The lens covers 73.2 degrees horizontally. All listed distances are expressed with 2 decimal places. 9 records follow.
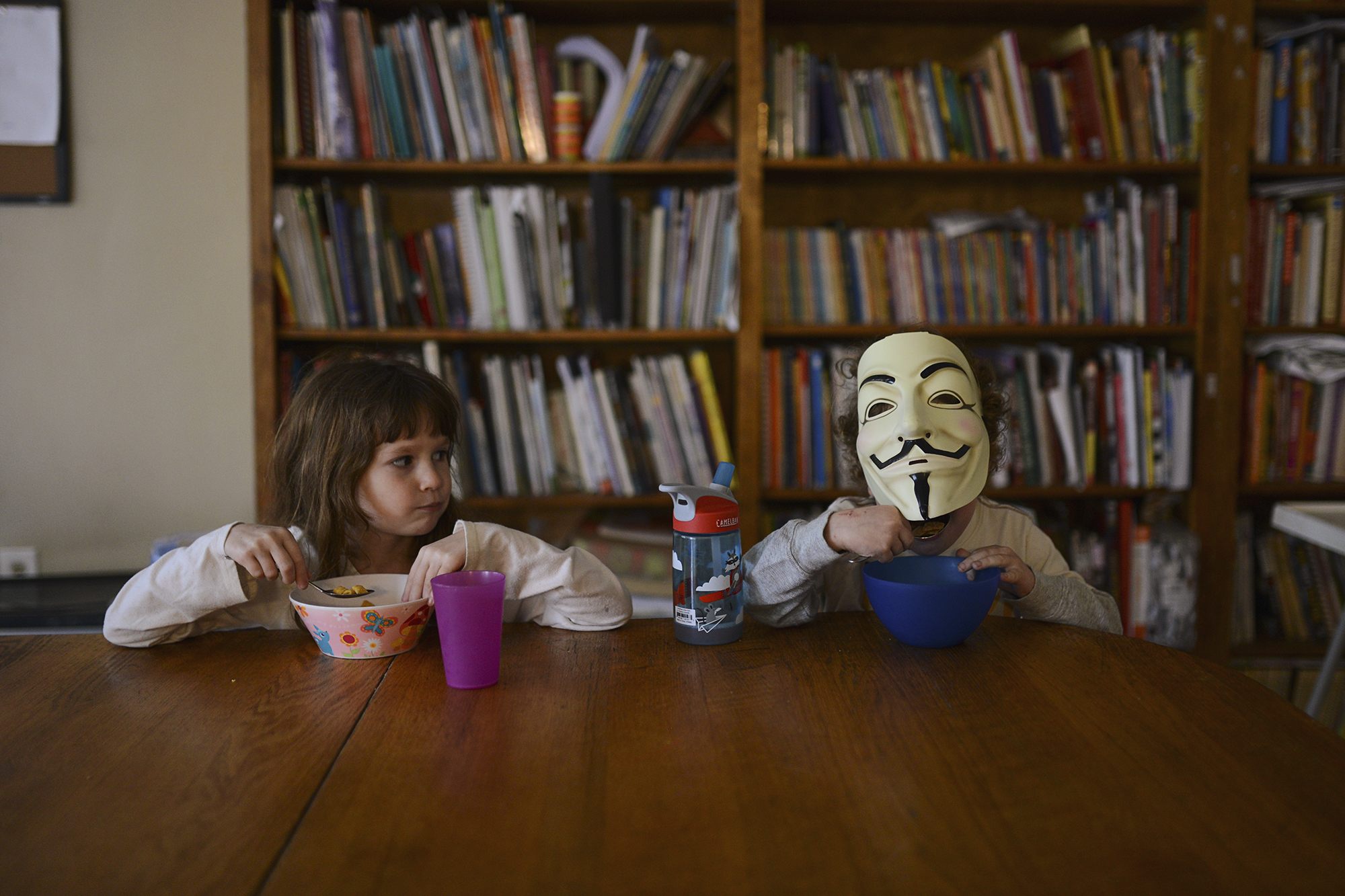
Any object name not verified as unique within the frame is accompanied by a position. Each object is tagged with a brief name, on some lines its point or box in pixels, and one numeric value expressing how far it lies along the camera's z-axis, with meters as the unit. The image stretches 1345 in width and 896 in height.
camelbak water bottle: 1.03
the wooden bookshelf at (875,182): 2.20
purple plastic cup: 0.89
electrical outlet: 2.30
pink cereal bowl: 0.98
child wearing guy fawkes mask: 1.09
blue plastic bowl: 1.00
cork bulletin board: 2.22
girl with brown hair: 1.06
